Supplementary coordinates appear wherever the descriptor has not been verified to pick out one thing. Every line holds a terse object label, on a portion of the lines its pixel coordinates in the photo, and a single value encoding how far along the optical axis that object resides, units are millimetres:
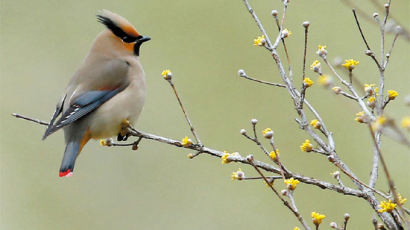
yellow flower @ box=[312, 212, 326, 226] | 4012
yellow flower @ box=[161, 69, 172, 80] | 4885
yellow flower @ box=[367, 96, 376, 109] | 4325
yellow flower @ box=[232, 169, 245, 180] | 4324
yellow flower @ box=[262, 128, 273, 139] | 4266
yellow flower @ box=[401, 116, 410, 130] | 2902
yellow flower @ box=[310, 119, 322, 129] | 4484
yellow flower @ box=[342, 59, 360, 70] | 4523
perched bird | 7143
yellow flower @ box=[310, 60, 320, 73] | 4520
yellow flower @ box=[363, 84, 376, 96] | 4305
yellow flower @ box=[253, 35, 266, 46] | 4941
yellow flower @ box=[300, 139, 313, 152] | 4488
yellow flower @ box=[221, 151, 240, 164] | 4523
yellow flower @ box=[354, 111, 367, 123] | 3647
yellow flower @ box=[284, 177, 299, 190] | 4176
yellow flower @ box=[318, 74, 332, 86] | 3089
